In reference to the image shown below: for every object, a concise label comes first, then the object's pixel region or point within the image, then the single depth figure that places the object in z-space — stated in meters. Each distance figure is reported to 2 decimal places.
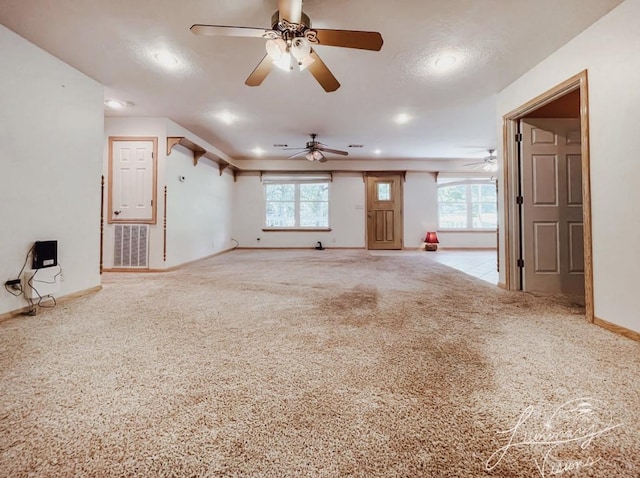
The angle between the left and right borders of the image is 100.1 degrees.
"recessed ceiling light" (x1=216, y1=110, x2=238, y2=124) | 4.06
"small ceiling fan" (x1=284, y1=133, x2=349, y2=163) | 5.15
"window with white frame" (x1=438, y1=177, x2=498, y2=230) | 7.51
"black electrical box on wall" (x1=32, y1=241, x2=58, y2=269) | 2.34
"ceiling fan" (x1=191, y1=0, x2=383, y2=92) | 1.74
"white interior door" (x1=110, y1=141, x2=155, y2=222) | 4.15
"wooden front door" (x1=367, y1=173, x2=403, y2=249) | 7.45
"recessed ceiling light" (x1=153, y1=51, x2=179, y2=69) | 2.54
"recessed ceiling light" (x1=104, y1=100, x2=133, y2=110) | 3.59
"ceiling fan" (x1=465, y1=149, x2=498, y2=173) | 6.23
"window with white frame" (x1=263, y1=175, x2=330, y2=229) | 7.57
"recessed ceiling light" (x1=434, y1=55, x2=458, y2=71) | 2.59
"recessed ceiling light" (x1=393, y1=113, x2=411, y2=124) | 4.16
